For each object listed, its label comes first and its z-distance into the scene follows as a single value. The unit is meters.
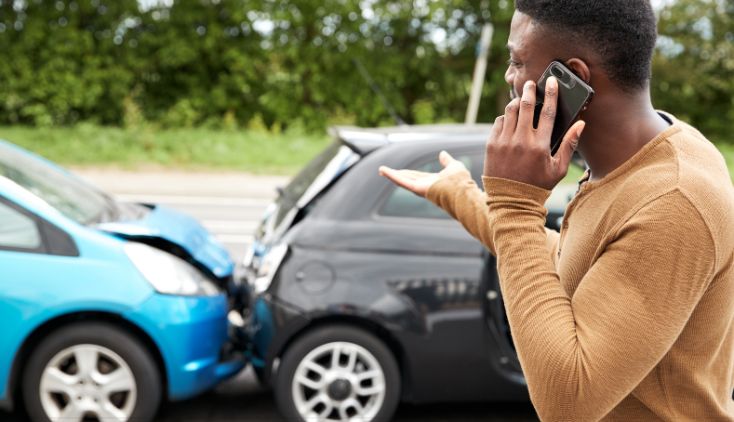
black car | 3.76
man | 1.17
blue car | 3.62
